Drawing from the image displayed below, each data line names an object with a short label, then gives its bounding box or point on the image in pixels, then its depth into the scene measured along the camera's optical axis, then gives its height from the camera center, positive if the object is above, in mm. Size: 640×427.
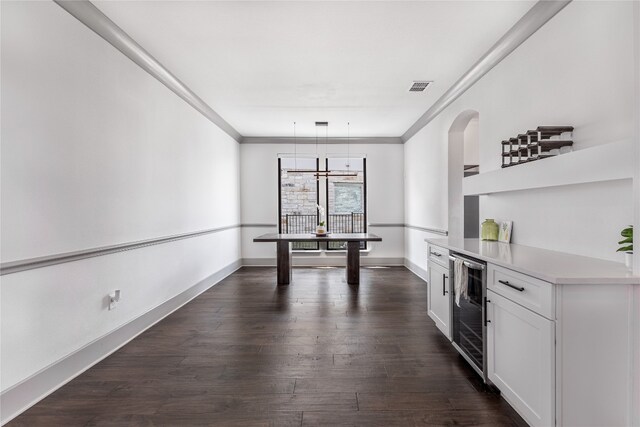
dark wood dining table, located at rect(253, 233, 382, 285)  5457 -797
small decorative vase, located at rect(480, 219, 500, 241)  3221 -208
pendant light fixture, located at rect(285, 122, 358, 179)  7100 +1160
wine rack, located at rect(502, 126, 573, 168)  2311 +454
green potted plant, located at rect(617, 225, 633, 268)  1696 -198
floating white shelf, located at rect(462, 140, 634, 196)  1747 +241
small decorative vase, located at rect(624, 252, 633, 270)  1675 -260
